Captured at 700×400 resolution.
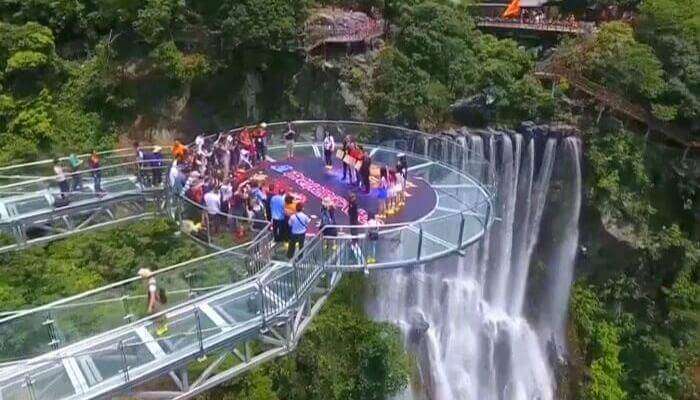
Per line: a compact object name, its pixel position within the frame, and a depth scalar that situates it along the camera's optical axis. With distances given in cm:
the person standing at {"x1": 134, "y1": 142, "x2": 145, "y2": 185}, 1986
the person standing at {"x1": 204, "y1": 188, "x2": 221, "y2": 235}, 1583
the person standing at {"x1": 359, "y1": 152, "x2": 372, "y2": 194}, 1852
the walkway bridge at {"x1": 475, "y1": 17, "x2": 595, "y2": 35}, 3891
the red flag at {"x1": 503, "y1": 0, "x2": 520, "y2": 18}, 4300
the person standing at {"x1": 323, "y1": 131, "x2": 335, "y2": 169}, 2064
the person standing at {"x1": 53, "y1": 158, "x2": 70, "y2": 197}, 1830
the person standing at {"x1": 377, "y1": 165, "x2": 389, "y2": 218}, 1770
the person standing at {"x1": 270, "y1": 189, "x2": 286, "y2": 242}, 1479
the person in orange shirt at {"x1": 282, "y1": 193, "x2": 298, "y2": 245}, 1476
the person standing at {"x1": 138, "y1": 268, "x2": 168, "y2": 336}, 1280
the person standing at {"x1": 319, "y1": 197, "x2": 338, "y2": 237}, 1529
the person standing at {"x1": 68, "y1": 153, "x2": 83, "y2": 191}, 1908
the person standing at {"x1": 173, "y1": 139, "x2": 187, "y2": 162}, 1875
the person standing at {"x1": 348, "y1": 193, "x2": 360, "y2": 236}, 1583
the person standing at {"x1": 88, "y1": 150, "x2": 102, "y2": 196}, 1894
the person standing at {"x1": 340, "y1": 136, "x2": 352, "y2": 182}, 1961
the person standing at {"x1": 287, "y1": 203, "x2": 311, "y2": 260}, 1459
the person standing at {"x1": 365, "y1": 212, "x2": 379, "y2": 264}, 1501
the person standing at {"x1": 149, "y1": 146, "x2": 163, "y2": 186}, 1991
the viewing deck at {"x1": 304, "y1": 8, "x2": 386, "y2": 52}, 3164
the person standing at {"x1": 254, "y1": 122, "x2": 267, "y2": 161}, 2120
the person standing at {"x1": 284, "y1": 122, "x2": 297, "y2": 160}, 2203
